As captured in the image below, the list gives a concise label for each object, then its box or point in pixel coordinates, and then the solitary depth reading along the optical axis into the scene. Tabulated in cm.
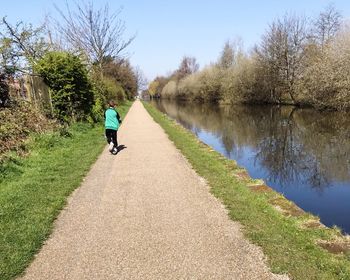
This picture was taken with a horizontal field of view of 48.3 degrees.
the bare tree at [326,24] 5553
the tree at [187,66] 11747
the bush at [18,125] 1203
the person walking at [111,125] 1309
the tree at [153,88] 15055
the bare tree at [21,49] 1565
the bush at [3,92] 1404
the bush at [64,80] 1728
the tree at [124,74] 5256
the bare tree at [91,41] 2667
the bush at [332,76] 2998
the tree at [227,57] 6575
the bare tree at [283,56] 4425
